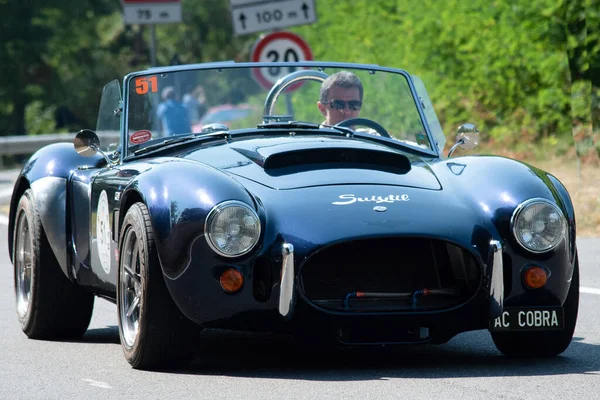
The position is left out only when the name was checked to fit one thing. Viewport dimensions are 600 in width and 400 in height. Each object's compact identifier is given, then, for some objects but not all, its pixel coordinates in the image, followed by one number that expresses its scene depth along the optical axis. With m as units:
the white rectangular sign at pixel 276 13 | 30.15
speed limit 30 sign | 29.16
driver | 15.04
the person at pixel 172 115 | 14.76
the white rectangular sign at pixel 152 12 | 34.09
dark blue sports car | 11.11
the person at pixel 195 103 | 15.15
